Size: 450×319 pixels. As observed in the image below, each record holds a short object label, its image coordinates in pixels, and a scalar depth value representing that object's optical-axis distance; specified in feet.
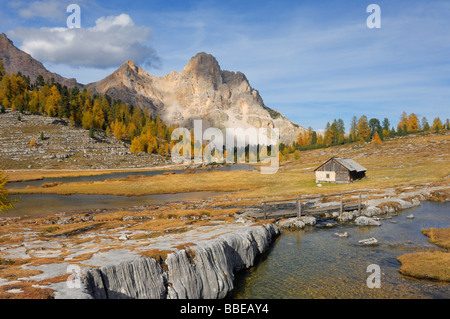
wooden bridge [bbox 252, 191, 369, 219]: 127.54
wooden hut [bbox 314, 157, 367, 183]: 231.91
